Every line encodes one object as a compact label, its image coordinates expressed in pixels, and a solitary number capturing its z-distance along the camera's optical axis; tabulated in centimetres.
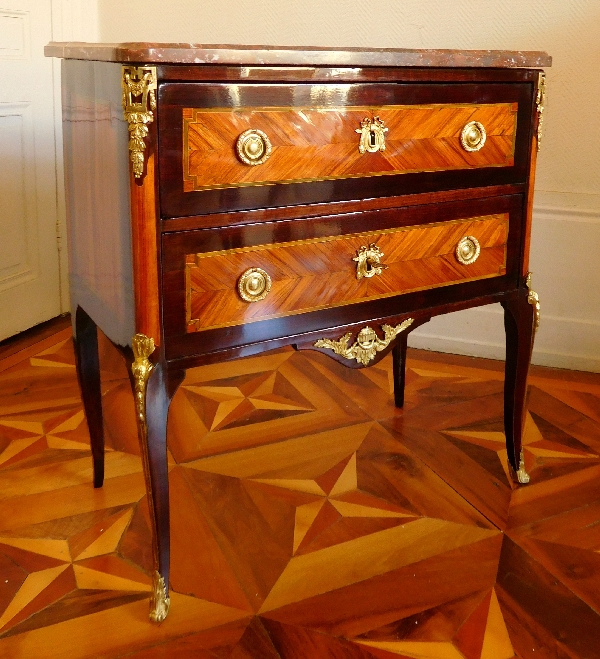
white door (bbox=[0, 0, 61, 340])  229
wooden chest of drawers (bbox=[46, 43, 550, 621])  104
